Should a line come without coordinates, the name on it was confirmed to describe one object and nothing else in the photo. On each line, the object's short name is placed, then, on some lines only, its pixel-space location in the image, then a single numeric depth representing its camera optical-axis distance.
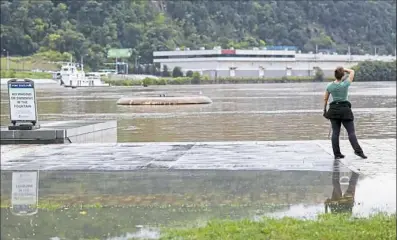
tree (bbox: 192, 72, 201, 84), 156.01
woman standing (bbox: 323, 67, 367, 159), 11.88
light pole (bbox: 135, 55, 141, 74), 175.32
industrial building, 171.12
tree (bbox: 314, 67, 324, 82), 175.12
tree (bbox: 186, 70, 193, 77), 163.57
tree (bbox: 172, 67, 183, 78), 166.00
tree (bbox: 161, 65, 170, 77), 170.91
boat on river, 133.12
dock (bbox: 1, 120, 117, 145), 15.23
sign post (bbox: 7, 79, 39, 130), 15.88
